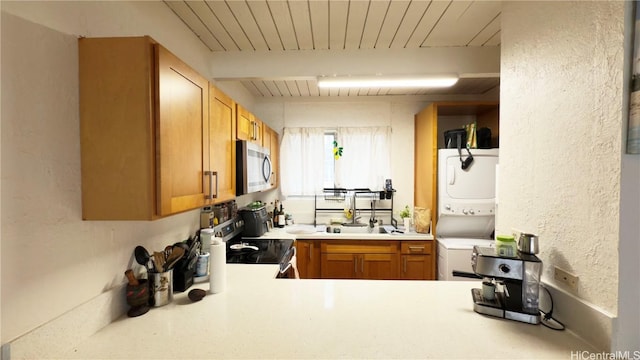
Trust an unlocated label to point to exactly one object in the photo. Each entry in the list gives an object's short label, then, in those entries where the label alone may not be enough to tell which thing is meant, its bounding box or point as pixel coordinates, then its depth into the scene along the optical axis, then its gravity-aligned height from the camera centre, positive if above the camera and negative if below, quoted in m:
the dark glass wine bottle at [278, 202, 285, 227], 3.27 -0.57
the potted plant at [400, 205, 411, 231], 3.01 -0.50
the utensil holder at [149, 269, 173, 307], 1.25 -0.55
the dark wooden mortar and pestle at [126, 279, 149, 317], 1.19 -0.57
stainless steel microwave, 1.94 +0.06
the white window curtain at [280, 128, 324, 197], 3.47 +0.18
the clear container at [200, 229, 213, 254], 1.71 -0.42
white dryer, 2.73 -0.15
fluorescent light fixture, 2.13 +0.78
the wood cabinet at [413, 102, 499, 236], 2.84 +0.47
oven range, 1.99 -0.65
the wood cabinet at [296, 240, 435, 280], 2.84 -0.93
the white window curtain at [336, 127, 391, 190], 3.42 +0.22
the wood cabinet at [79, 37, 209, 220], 1.00 +0.18
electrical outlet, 1.04 -0.43
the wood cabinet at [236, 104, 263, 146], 1.99 +0.41
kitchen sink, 3.22 -0.69
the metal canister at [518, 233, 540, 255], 1.16 -0.31
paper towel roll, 1.39 -0.51
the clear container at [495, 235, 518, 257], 1.17 -0.33
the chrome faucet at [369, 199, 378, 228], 3.41 -0.48
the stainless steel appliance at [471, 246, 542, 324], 1.12 -0.48
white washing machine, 2.60 -0.84
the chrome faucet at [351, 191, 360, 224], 3.39 -0.51
